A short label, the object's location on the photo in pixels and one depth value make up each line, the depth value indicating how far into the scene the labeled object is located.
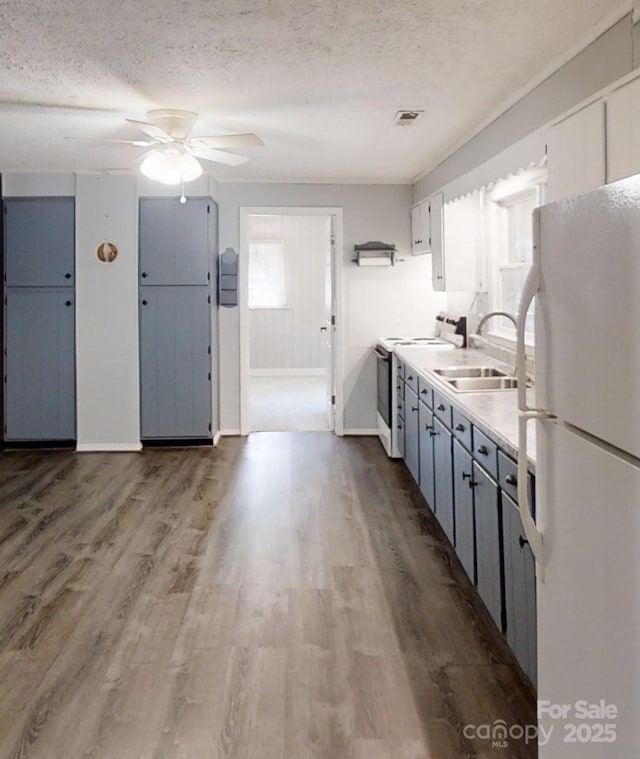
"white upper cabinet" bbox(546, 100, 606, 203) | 2.42
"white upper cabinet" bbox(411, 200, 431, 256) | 5.63
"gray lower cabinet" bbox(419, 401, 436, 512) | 3.71
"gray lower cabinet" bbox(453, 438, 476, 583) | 2.82
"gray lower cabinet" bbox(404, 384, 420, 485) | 4.23
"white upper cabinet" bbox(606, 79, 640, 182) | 2.21
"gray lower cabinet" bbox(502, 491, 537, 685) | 2.04
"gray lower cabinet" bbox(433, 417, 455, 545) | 3.24
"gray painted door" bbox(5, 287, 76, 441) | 5.76
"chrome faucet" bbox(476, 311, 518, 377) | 3.80
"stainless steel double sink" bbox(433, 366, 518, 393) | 3.66
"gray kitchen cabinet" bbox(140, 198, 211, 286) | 5.74
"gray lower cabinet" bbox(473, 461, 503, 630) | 2.43
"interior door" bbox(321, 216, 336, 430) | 6.35
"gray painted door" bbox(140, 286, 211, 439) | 5.80
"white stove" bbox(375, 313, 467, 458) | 5.30
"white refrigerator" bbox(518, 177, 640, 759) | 1.11
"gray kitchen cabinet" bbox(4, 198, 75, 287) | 5.68
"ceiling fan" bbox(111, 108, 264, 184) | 3.75
